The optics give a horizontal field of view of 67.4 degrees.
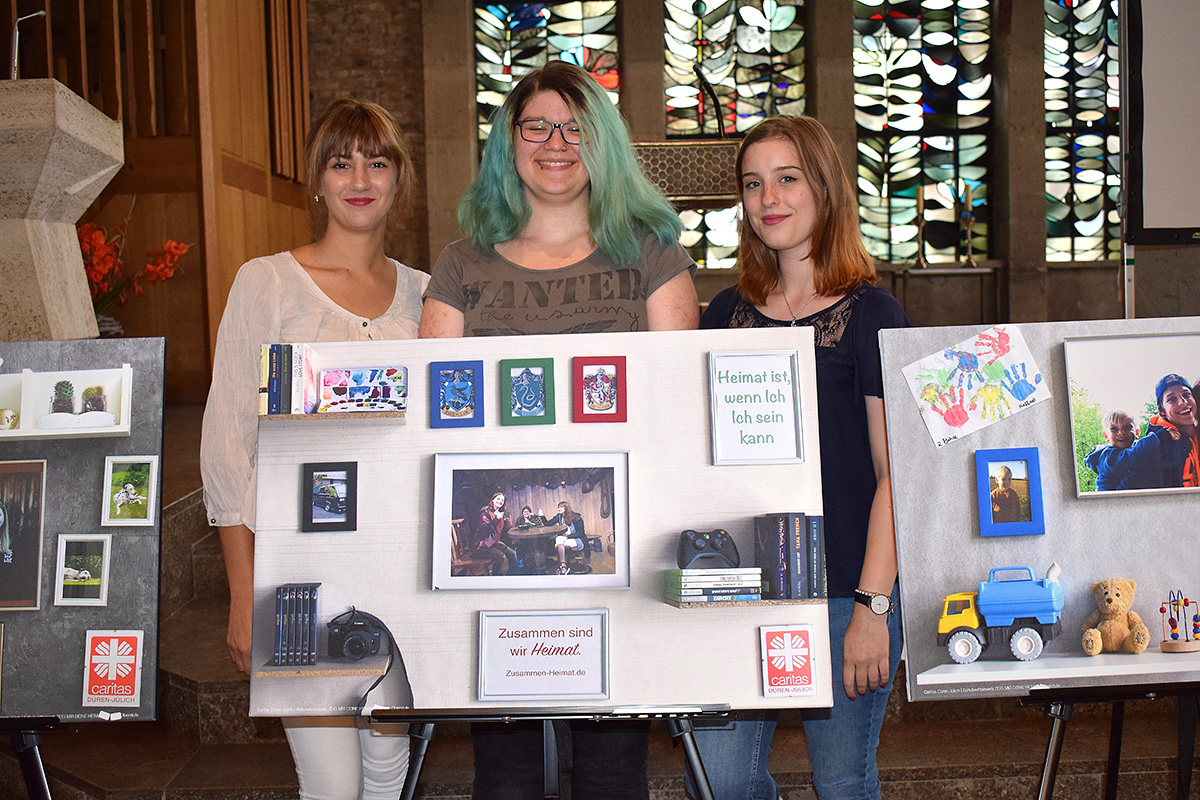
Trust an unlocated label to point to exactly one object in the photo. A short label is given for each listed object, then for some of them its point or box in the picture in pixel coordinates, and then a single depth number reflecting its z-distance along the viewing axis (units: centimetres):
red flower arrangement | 383
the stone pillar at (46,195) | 251
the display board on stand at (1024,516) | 143
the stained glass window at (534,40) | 841
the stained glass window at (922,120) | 848
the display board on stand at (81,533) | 149
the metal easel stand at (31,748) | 149
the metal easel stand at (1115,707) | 142
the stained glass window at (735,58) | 835
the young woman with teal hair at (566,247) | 159
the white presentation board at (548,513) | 140
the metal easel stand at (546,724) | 137
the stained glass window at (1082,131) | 837
